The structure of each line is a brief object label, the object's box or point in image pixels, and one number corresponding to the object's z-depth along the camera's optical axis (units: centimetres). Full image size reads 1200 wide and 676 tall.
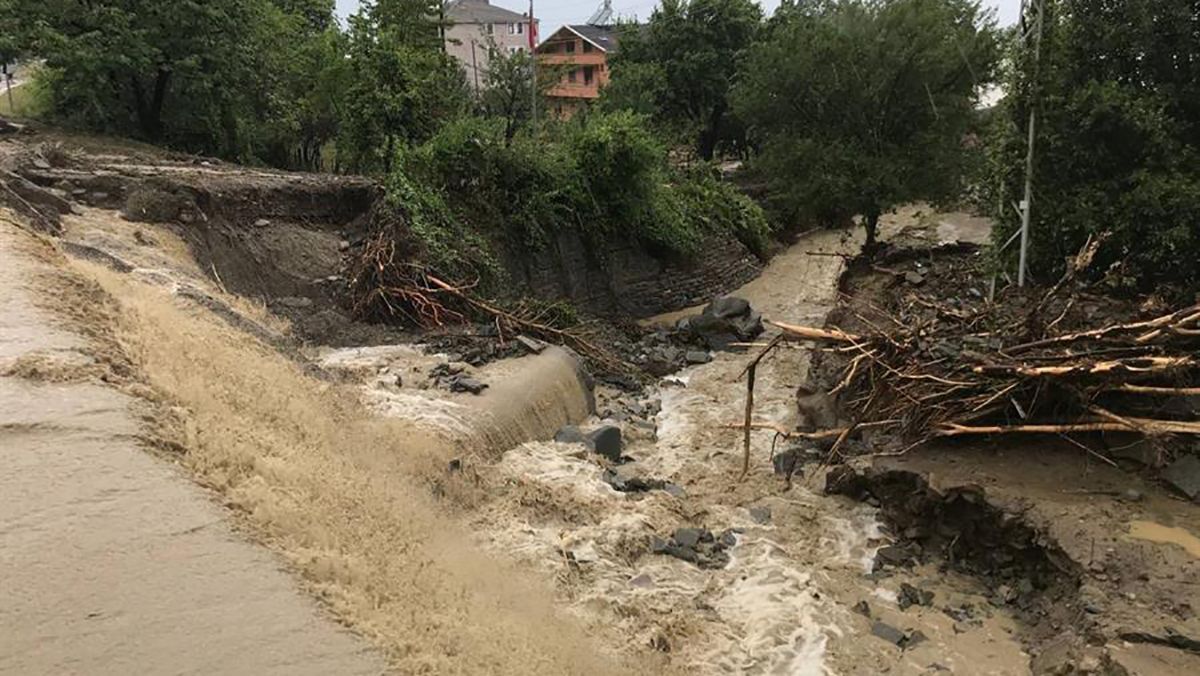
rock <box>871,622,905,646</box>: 762
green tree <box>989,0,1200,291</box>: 1052
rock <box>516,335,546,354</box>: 1369
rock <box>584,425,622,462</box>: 1162
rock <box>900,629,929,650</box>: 759
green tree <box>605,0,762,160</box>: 3519
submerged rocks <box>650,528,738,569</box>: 899
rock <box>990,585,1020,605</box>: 821
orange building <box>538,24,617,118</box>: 4797
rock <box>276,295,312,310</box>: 1432
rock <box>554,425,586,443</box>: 1178
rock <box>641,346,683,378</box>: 1693
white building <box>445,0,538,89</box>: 5141
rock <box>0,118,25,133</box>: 1972
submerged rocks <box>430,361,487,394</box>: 1162
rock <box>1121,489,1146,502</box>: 849
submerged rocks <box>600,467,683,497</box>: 1047
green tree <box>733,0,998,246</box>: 2138
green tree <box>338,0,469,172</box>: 1938
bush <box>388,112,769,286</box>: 1722
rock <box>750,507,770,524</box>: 1009
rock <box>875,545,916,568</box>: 906
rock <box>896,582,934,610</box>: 825
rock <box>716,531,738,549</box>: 945
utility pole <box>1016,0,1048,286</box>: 1195
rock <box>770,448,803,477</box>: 1134
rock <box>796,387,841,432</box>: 1235
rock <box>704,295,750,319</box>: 1975
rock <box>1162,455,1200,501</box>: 840
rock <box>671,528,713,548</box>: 922
